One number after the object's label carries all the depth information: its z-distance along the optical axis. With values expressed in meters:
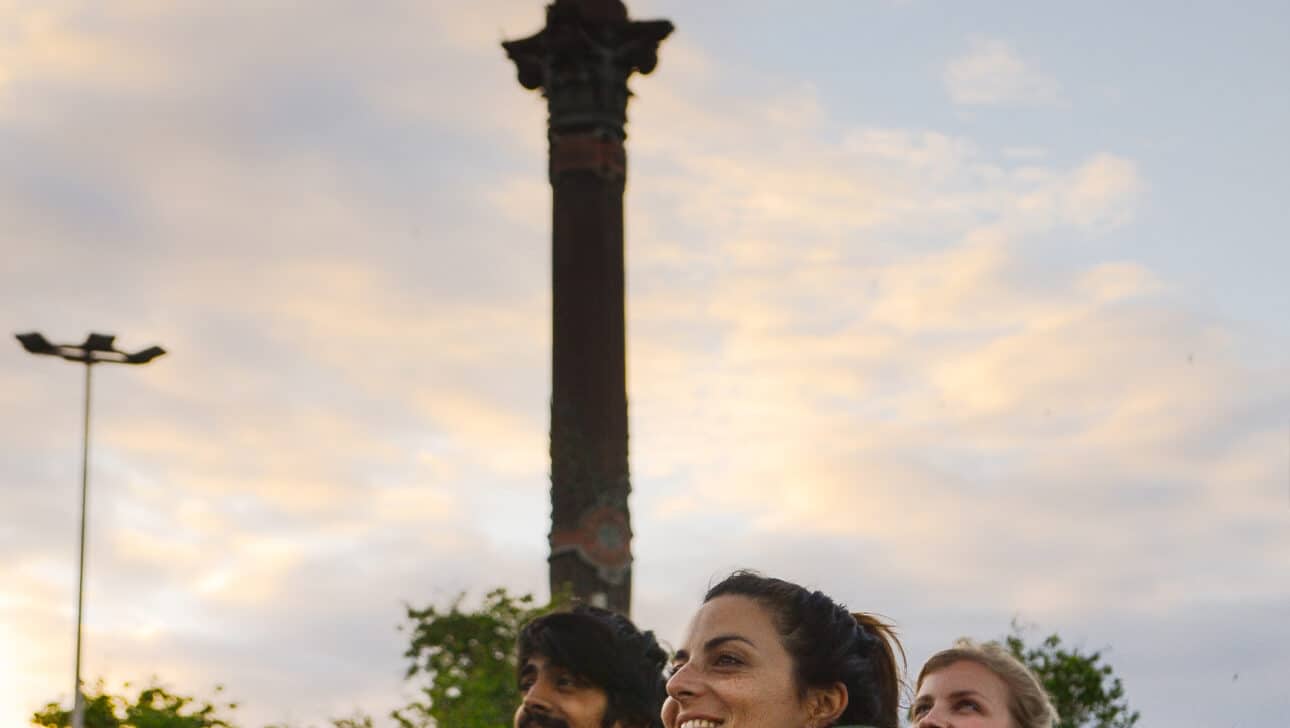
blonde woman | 6.87
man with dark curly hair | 7.15
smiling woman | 5.53
